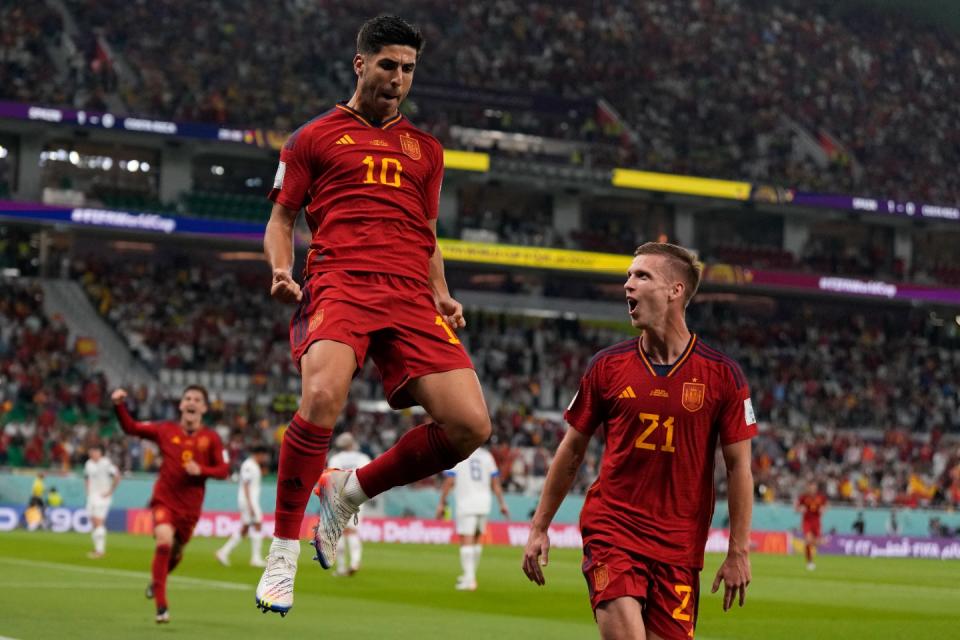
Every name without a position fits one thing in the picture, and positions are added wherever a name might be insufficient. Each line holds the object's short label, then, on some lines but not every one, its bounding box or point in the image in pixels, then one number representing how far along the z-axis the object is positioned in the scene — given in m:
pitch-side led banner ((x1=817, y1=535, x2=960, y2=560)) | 42.31
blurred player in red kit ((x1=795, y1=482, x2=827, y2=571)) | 33.66
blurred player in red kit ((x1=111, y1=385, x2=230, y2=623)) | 15.98
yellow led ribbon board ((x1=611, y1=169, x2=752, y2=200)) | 54.47
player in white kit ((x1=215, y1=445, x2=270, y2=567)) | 25.59
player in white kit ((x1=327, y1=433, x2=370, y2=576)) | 23.34
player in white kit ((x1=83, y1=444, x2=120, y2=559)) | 28.94
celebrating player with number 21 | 7.45
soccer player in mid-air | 7.22
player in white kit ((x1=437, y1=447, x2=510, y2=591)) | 22.62
